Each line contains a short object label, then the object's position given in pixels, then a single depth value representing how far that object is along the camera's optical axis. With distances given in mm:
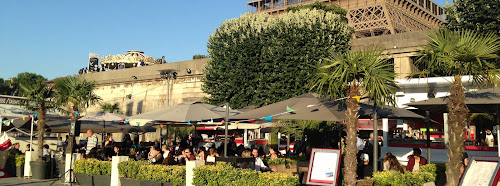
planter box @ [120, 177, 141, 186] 12038
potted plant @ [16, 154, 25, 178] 16844
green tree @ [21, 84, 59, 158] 17328
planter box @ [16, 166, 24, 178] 16875
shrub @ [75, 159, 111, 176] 13172
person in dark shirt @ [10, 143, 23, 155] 18656
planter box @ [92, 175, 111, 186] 12992
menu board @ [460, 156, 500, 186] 7172
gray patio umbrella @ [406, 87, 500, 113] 10258
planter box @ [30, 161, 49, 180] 15828
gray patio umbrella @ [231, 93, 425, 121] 11191
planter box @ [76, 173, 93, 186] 13570
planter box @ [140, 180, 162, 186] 11352
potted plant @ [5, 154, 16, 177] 17172
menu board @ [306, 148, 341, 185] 8797
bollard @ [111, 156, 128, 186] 12656
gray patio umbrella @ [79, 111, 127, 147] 18253
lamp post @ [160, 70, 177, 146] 34938
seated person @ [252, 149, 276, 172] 11263
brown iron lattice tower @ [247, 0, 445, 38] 58531
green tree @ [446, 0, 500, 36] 24375
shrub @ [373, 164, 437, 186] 9031
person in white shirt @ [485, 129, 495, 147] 15430
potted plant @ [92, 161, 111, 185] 13039
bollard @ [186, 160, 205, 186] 10602
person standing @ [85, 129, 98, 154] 16203
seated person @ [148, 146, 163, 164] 12688
